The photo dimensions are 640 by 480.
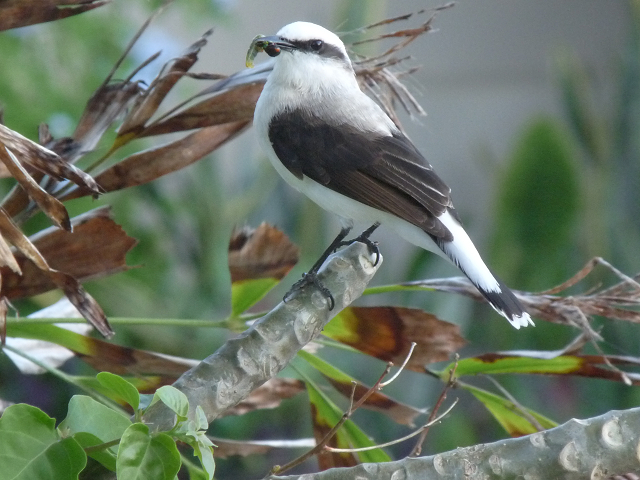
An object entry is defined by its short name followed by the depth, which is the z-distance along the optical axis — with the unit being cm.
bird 433
